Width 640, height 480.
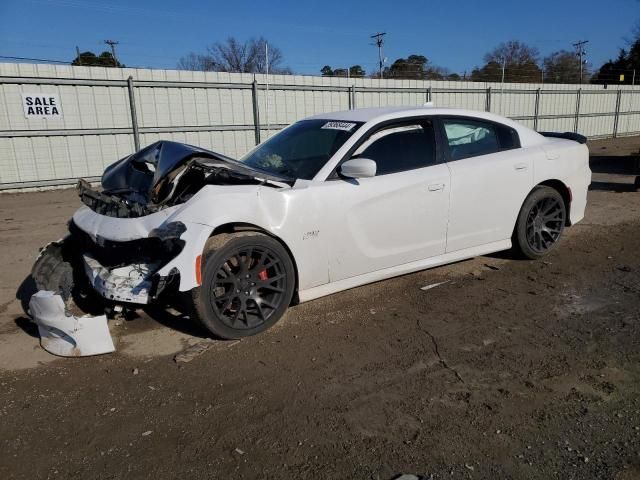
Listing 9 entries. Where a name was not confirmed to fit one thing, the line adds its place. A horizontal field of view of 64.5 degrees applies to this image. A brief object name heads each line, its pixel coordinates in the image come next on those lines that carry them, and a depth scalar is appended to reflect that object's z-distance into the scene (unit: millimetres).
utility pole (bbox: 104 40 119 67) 43831
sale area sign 11227
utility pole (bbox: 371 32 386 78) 55281
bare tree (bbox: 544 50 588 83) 45569
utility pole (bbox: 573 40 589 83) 57419
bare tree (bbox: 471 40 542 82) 41156
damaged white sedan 3574
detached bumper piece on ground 3436
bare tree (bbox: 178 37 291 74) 44375
